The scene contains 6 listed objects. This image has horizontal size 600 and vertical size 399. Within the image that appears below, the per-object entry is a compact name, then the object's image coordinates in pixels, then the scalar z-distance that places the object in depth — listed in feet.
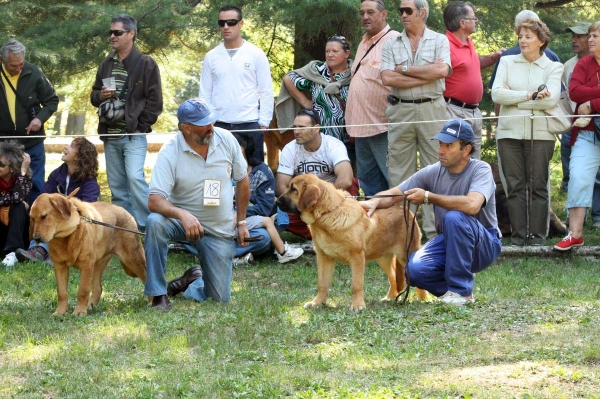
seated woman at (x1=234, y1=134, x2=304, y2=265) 32.63
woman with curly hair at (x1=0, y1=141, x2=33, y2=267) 33.04
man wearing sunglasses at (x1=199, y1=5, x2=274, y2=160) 33.83
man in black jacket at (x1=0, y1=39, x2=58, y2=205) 35.24
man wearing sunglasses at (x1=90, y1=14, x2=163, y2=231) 33.65
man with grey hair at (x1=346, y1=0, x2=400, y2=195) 33.14
